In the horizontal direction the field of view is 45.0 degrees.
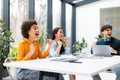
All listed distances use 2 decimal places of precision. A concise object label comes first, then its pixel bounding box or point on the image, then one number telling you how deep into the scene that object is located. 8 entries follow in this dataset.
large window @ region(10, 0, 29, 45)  3.31
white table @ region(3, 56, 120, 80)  1.08
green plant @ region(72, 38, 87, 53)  4.88
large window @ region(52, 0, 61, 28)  4.43
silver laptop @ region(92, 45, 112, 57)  1.83
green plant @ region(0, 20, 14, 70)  2.47
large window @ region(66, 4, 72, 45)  4.99
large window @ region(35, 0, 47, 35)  3.88
